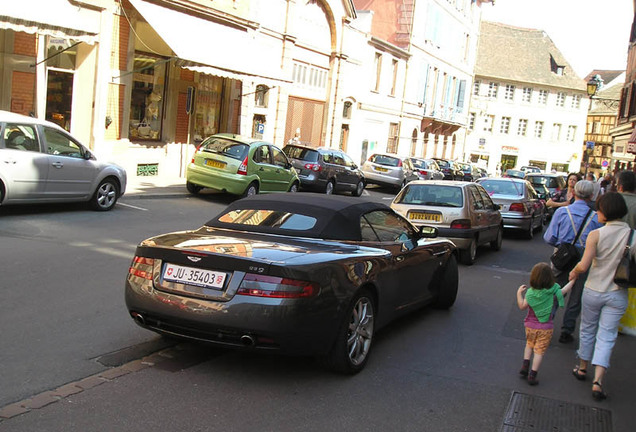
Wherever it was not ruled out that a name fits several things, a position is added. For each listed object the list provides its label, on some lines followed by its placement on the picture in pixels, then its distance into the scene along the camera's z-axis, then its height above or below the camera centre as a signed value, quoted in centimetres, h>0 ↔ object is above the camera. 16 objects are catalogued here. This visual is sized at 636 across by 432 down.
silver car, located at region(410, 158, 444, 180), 3388 -113
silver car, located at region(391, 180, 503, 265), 1194 -110
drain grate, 484 -186
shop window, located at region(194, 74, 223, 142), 2366 +55
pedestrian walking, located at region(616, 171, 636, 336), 721 -24
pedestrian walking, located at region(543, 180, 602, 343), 717 -72
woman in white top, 559 -92
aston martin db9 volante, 495 -113
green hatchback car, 1759 -105
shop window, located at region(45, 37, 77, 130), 1802 +75
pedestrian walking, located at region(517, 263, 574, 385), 570 -122
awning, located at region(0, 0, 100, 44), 1497 +201
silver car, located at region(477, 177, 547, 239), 1664 -113
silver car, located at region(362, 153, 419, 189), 3003 -124
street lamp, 2982 +338
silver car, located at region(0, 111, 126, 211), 1154 -106
